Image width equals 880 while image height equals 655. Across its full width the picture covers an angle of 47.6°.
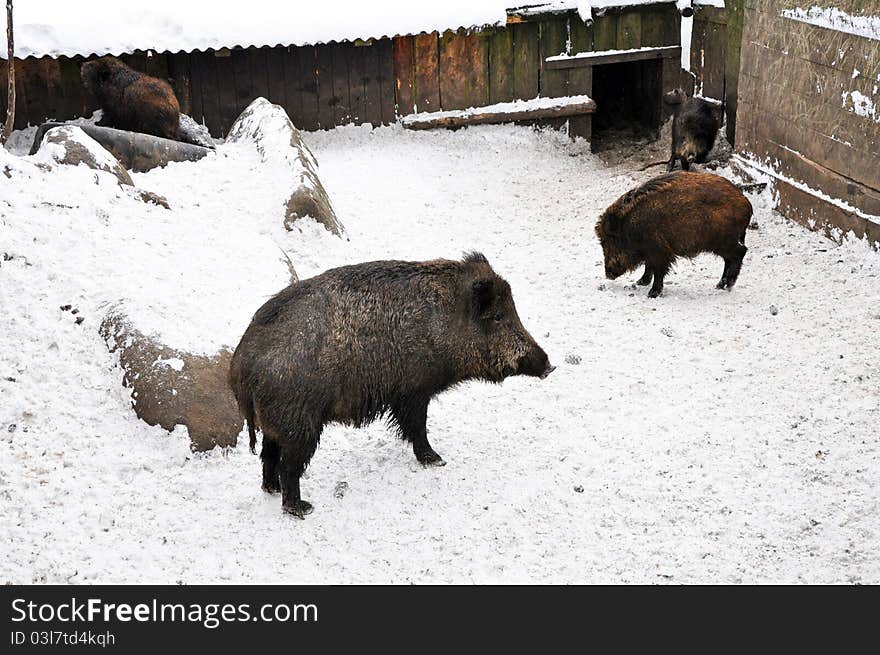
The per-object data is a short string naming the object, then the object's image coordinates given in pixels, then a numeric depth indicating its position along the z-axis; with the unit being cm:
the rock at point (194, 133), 1131
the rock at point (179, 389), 570
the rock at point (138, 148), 920
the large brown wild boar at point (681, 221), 809
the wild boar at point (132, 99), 1071
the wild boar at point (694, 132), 1127
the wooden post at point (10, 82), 920
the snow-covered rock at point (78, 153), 789
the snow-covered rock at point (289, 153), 895
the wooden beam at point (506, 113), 1262
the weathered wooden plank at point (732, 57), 1198
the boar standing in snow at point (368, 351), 502
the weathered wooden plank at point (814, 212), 887
